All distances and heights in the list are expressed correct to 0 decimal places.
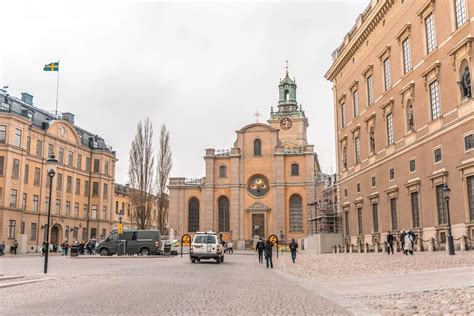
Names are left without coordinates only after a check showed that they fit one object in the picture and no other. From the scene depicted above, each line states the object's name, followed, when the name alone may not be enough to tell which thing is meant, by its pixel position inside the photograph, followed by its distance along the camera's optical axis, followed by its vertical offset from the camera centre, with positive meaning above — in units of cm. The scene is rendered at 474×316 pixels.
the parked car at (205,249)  2884 -68
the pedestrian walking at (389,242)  2938 -35
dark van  4047 -45
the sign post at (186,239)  3887 -14
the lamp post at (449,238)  2180 -10
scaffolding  5019 +256
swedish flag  5313 +1807
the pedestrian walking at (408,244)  2616 -42
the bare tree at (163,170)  5425 +736
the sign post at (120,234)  3847 +28
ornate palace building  2542 +743
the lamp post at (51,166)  2077 +297
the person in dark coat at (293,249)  3025 -75
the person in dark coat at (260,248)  3111 -70
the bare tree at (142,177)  5091 +629
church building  6838 +640
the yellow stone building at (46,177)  5272 +735
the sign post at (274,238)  3597 -9
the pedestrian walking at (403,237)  2819 -6
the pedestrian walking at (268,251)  2630 -74
